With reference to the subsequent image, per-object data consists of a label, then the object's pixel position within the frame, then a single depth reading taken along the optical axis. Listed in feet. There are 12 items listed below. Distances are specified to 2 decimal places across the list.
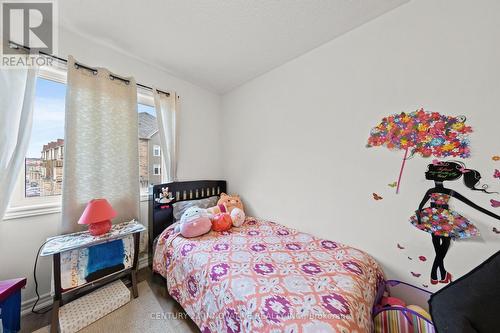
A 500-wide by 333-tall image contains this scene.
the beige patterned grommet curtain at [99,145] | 5.38
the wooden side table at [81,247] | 4.40
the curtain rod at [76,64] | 4.75
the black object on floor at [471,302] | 2.63
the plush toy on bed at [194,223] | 5.91
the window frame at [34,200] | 4.88
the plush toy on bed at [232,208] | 7.07
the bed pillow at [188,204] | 7.16
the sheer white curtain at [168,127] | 7.39
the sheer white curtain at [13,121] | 4.53
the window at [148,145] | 7.50
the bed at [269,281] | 3.07
